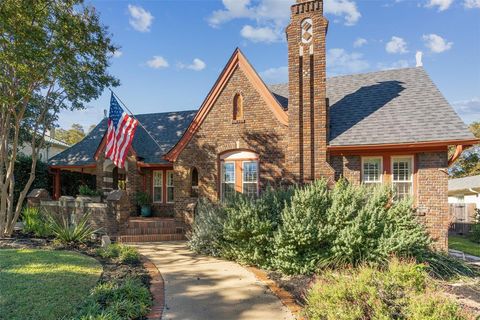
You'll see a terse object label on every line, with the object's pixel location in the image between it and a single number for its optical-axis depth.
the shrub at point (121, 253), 7.89
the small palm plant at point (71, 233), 9.87
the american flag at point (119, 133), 11.43
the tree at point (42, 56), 9.05
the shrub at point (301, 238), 7.44
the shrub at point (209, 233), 9.09
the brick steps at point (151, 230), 11.54
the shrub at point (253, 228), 8.07
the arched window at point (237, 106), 12.08
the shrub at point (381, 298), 3.38
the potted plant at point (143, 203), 15.45
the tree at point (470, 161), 33.78
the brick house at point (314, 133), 10.04
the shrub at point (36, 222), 10.88
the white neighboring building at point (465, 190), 22.01
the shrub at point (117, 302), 4.52
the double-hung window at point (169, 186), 15.75
